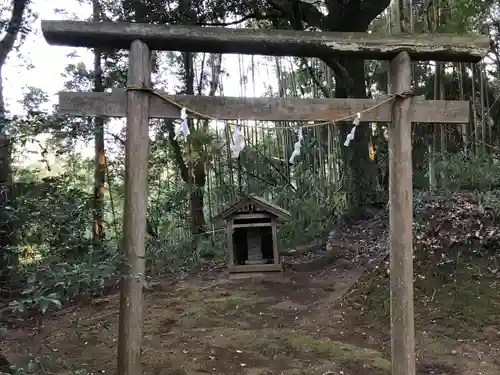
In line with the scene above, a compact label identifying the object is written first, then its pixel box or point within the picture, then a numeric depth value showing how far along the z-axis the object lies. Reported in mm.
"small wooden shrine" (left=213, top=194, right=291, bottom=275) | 6816
